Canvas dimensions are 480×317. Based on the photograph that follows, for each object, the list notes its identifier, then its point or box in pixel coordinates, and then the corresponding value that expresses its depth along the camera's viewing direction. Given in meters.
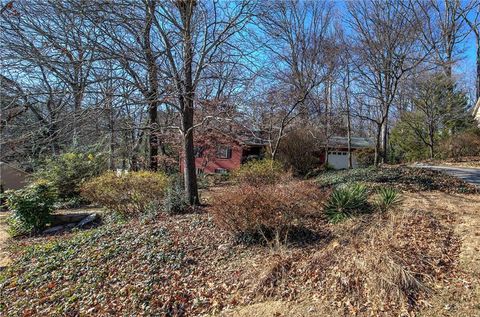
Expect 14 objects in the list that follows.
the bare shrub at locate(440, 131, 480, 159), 16.64
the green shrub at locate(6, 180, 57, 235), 7.56
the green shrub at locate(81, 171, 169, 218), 7.45
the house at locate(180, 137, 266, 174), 17.11
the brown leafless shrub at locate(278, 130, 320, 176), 13.30
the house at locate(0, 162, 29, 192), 12.96
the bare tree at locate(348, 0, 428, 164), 11.70
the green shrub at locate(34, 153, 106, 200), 11.19
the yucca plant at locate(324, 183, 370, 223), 5.58
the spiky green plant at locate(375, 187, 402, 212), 5.59
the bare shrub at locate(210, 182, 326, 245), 4.87
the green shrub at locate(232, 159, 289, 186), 8.56
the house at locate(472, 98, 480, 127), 20.38
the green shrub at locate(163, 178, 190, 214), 7.11
